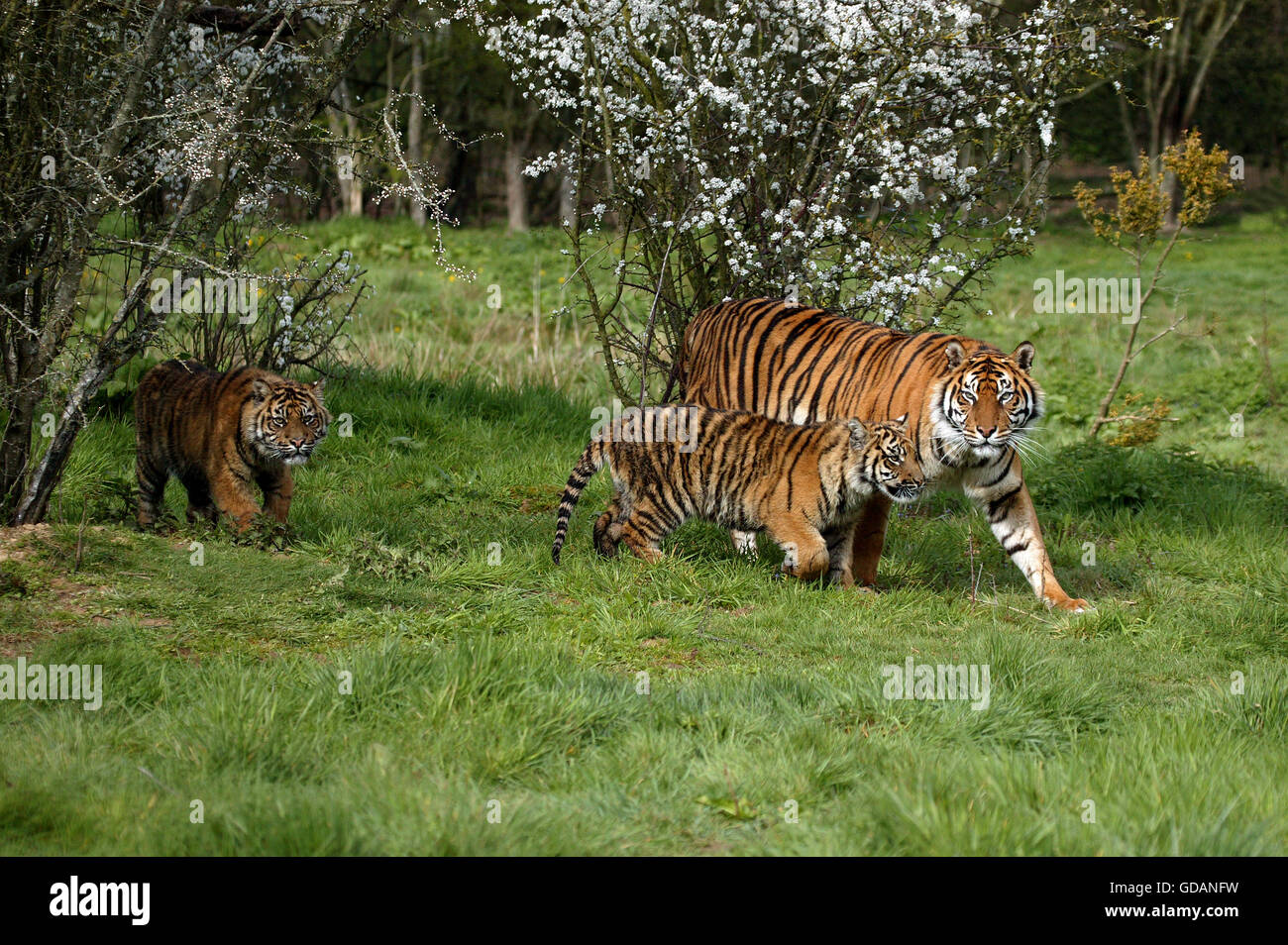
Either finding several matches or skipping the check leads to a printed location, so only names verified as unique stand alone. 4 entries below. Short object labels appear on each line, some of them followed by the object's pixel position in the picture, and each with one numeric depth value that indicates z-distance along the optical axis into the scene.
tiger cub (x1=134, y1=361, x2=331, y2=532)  13.49
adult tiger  13.09
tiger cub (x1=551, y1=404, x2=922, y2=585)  13.21
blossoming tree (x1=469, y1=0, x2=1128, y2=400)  15.64
